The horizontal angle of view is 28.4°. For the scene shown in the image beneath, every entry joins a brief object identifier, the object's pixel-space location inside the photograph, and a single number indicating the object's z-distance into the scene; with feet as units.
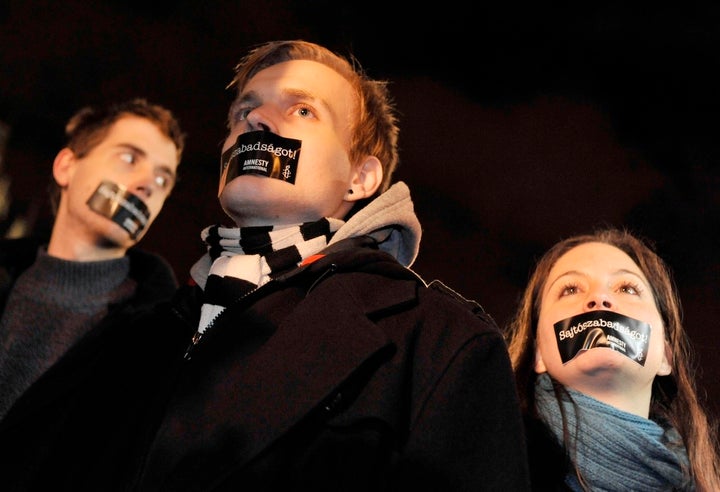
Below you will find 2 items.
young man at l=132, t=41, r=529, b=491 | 3.64
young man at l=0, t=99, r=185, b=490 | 4.74
